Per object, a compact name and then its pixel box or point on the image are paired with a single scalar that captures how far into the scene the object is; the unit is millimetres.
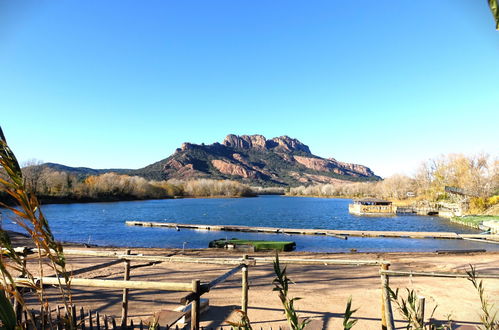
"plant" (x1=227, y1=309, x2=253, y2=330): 1250
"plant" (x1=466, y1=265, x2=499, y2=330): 1996
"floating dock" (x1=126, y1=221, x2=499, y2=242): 29422
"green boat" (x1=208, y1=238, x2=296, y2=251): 21881
